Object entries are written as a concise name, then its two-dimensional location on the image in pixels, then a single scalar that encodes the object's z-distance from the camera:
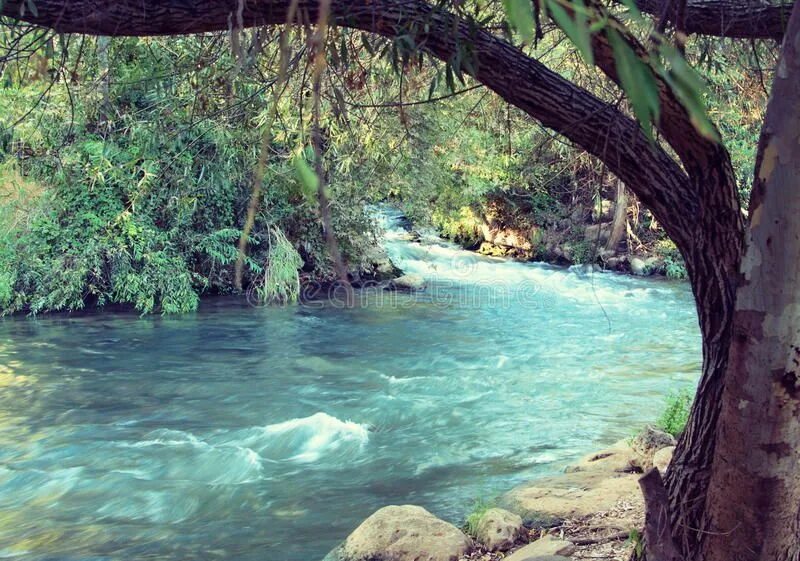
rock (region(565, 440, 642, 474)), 6.35
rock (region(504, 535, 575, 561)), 4.40
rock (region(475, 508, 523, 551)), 5.12
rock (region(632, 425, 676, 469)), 6.31
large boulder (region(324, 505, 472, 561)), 4.98
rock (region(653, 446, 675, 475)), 5.70
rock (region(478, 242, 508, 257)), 21.17
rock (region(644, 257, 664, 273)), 18.50
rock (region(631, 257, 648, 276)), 18.50
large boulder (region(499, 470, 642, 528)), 5.38
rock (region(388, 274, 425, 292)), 16.98
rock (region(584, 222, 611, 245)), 19.19
